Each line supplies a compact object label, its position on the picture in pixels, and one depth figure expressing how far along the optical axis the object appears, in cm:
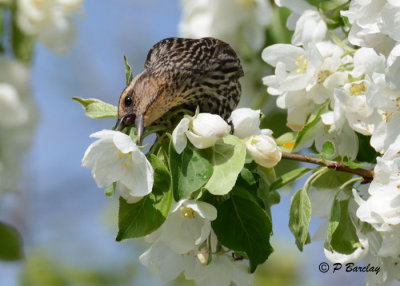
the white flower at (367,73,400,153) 381
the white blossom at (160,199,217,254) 382
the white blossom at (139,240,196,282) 420
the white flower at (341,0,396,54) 386
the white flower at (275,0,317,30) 482
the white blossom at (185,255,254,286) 414
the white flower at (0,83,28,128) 599
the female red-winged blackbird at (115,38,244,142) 607
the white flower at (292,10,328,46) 466
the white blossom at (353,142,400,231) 361
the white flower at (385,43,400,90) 344
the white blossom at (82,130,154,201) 362
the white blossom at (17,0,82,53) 620
